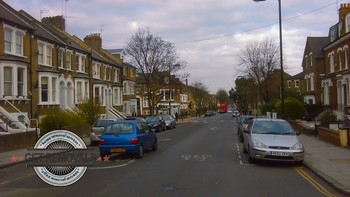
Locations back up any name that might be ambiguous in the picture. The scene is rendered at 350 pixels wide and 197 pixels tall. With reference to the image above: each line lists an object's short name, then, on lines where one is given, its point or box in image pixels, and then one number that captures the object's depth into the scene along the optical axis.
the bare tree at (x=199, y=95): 138.75
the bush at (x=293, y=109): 39.69
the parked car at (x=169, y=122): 45.42
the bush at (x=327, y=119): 28.92
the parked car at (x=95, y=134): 24.38
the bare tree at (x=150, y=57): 57.09
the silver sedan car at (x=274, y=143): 13.86
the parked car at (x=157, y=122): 39.22
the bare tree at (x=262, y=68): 58.72
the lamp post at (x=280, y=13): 28.71
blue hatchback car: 16.22
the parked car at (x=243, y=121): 26.45
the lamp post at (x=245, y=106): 93.53
